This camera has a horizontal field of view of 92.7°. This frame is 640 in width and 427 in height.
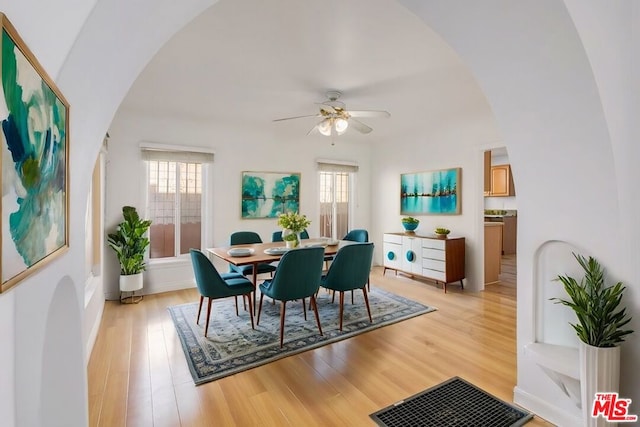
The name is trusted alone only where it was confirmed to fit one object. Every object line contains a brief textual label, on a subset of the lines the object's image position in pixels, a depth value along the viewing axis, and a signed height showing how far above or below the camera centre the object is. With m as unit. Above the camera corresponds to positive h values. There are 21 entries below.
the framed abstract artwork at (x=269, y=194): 5.03 +0.31
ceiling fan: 3.10 +1.00
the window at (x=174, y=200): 4.40 +0.17
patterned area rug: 2.47 -1.18
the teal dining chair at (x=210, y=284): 2.77 -0.68
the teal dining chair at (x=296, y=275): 2.66 -0.57
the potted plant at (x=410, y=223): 5.05 -0.18
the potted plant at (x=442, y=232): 4.55 -0.30
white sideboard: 4.37 -0.67
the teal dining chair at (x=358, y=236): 4.44 -0.35
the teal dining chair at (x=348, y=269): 3.03 -0.57
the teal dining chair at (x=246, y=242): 3.97 -0.42
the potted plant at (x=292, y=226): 3.52 -0.16
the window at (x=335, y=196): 5.88 +0.31
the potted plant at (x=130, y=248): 3.80 -0.46
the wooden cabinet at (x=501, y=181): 7.19 +0.76
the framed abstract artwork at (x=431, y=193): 4.68 +0.33
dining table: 2.95 -0.43
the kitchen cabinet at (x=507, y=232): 7.18 -0.45
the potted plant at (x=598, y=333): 1.46 -0.58
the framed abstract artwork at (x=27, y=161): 0.62 +0.12
